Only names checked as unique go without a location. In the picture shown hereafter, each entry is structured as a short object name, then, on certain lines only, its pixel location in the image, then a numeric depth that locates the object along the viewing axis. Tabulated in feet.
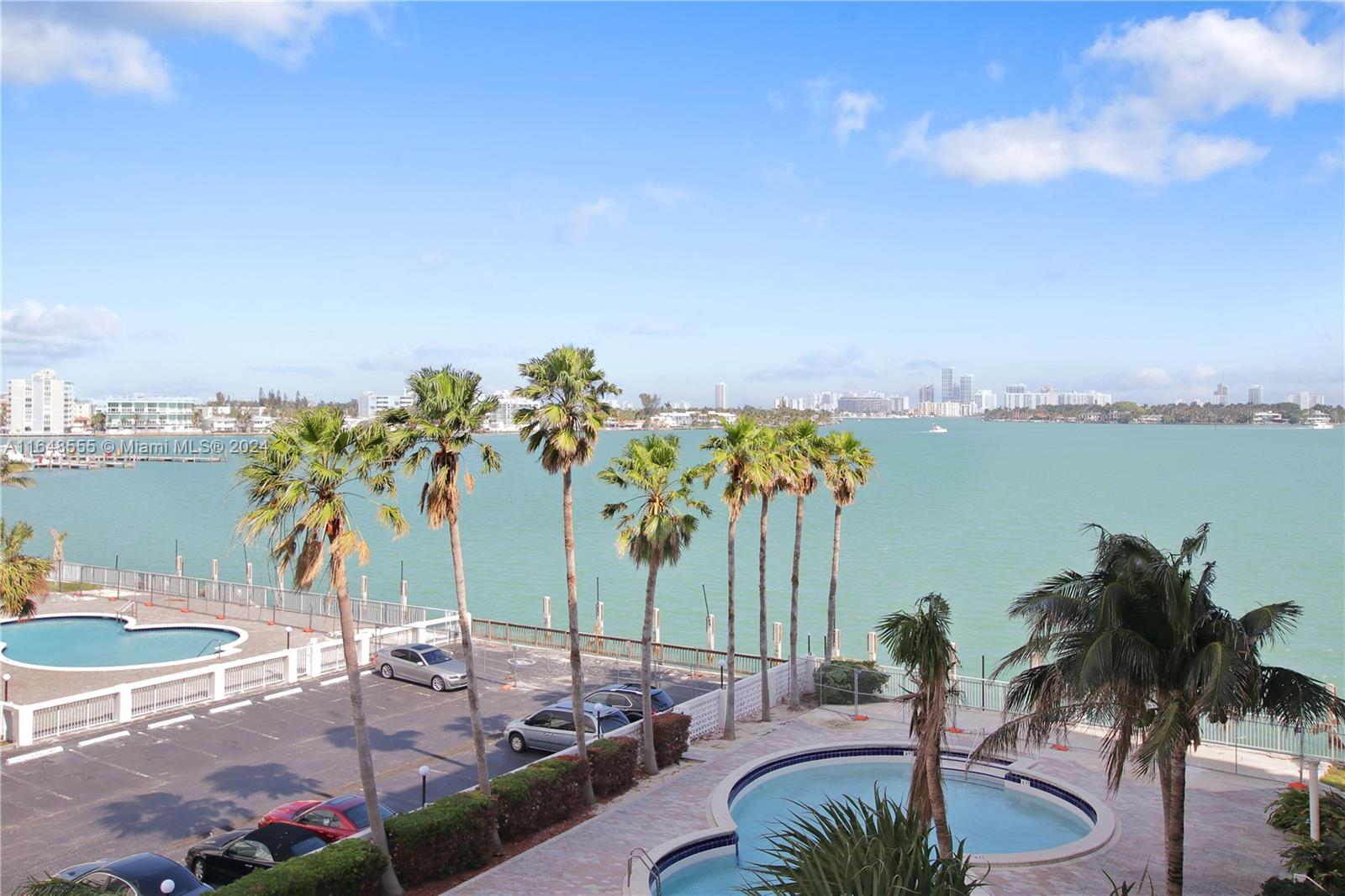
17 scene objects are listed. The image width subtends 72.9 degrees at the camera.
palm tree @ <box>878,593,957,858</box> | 40.75
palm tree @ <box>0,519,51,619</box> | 85.46
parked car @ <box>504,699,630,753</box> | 67.51
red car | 48.21
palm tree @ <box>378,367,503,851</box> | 47.55
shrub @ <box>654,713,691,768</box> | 66.23
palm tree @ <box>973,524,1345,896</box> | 33.55
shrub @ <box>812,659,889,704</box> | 83.41
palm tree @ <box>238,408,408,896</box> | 41.81
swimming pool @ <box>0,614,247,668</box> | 103.86
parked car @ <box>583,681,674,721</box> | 74.59
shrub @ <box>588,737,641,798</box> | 59.72
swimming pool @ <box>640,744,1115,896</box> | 49.52
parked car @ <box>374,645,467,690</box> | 84.89
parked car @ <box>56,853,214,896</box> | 40.06
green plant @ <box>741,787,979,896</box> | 27.22
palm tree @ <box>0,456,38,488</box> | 133.71
